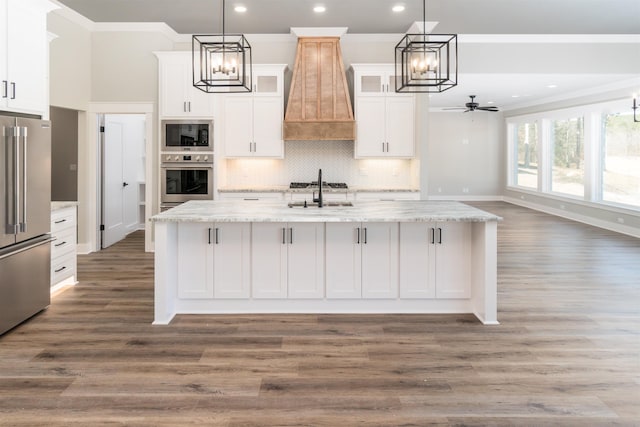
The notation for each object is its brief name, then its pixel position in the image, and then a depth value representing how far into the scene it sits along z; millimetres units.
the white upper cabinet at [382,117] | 6895
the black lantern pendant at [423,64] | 3586
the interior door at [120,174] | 7266
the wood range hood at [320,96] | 6703
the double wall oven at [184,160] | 6824
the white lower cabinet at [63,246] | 4730
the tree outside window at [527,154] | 12758
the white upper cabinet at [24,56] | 3619
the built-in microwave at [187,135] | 6820
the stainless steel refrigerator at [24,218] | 3564
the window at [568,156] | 10555
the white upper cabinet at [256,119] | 6938
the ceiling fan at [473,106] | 10986
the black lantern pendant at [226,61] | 3596
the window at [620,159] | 8625
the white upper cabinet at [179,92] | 6766
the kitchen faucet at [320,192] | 4465
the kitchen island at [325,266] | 4070
